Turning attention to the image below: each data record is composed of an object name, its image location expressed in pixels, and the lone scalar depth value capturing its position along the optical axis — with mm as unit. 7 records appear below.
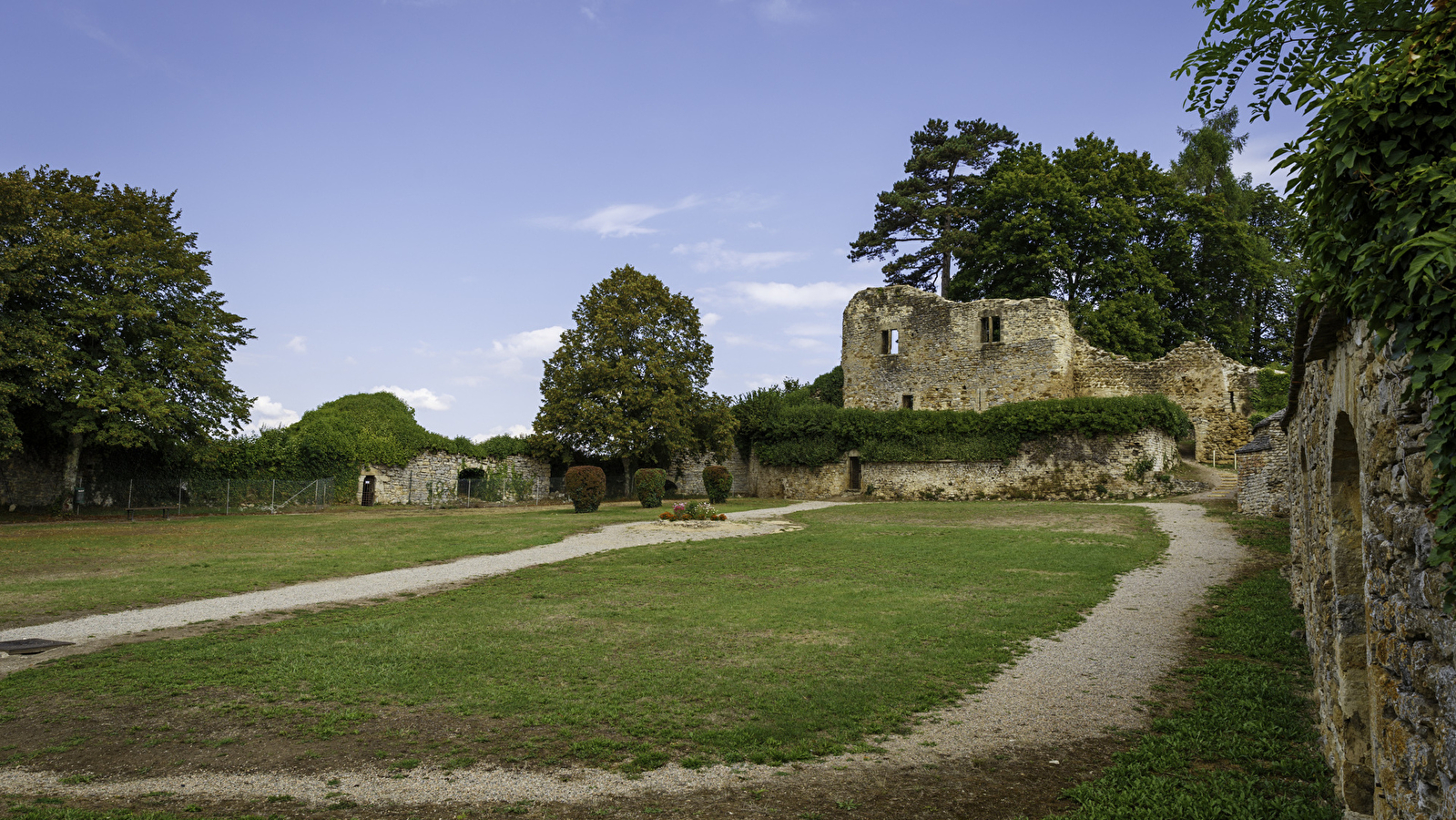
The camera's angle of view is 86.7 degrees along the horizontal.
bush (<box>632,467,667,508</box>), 27375
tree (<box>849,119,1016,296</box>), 38594
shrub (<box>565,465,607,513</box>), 25969
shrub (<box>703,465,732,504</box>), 30484
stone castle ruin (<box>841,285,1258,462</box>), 30031
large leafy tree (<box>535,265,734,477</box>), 29875
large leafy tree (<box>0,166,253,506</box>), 21516
